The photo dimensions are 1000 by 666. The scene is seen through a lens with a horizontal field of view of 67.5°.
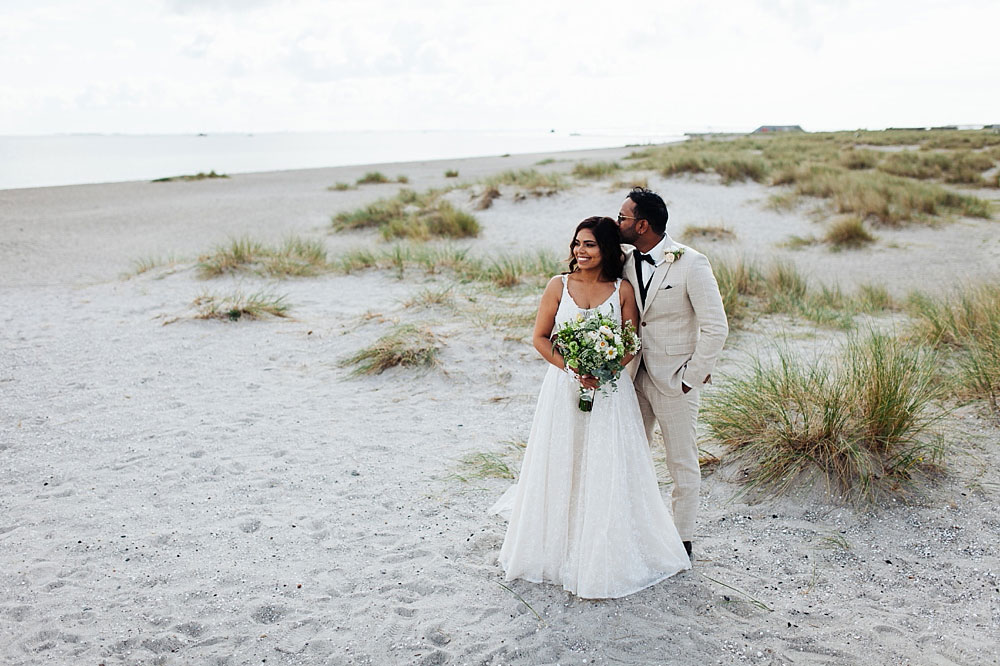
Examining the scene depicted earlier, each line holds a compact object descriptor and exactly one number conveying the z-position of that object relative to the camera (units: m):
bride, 3.46
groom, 3.41
